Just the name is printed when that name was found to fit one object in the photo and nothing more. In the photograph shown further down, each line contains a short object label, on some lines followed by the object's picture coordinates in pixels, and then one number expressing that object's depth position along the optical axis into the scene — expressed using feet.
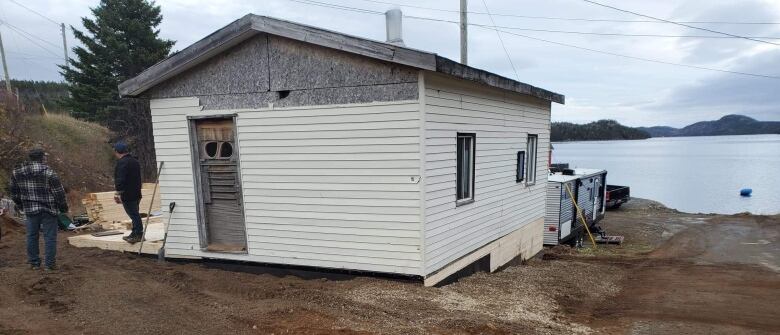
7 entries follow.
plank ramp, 26.37
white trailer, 40.73
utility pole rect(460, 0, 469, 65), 46.57
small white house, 20.13
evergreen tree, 77.82
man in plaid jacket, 20.93
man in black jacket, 25.00
